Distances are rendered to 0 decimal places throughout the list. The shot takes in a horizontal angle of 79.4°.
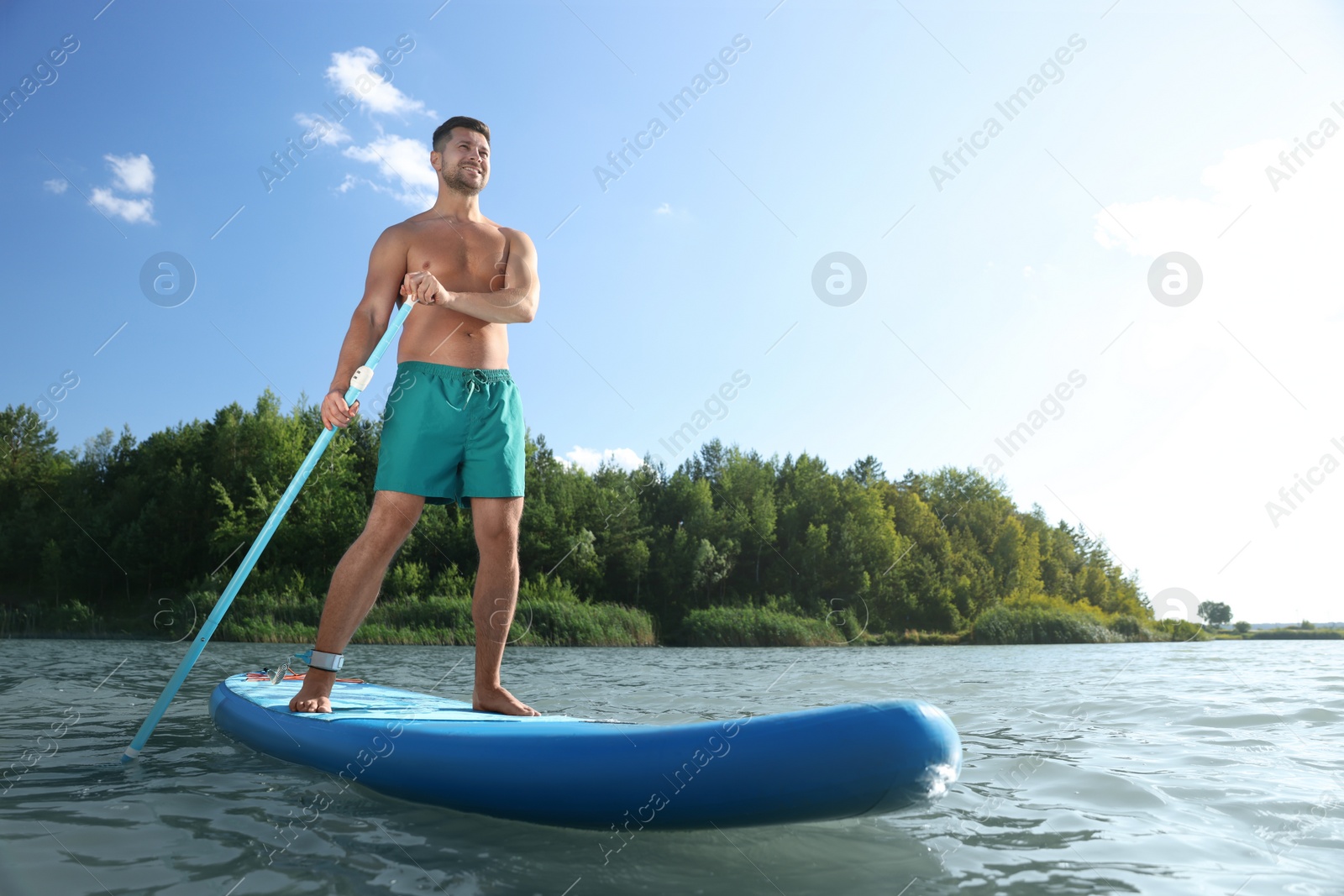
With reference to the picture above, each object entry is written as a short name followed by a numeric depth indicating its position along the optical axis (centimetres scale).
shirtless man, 302
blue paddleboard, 170
